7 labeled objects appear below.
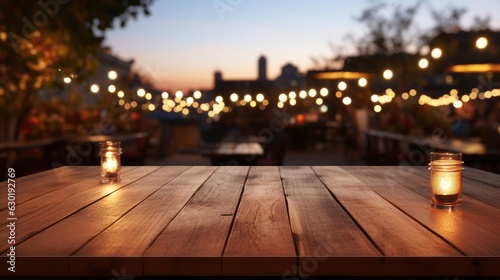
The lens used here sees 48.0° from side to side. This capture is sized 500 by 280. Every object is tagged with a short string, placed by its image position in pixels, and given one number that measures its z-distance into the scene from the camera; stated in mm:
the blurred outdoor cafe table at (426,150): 6465
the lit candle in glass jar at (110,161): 2762
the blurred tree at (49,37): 6219
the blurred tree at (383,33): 22484
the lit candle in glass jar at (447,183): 1993
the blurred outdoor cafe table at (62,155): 5194
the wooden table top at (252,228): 1352
